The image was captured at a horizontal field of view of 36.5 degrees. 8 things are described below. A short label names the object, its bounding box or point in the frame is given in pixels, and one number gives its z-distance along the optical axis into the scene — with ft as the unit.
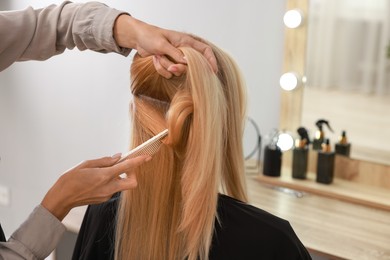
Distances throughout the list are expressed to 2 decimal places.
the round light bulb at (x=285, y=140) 6.79
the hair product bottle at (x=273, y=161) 6.68
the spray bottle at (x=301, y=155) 6.59
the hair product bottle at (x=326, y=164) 6.41
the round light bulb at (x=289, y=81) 6.69
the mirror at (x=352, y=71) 6.16
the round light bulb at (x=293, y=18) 6.53
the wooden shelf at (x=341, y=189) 6.01
